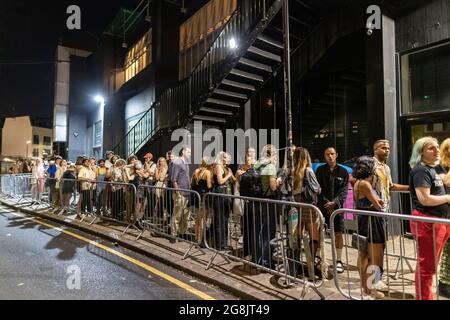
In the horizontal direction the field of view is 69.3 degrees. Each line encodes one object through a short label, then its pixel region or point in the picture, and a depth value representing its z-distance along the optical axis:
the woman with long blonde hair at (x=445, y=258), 3.54
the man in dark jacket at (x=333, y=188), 4.81
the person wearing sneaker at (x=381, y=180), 3.83
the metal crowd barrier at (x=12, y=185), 13.43
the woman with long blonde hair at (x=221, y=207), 5.29
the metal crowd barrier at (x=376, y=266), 3.19
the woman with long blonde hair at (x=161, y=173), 7.55
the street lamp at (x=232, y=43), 8.97
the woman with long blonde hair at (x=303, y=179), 4.43
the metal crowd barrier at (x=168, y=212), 6.03
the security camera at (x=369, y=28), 6.99
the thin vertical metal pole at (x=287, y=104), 4.32
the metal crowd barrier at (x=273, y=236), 4.02
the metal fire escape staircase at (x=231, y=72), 8.02
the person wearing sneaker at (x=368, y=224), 3.63
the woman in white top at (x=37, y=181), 11.65
